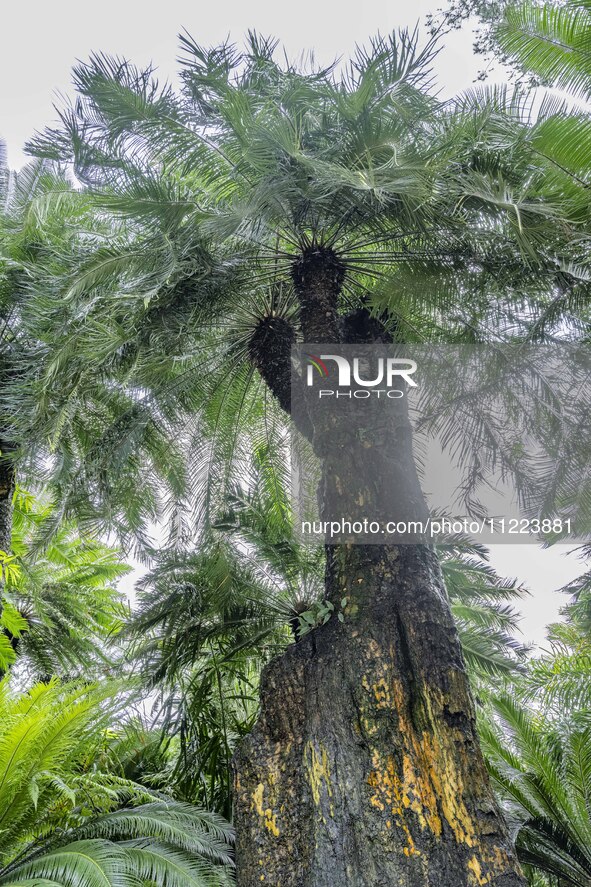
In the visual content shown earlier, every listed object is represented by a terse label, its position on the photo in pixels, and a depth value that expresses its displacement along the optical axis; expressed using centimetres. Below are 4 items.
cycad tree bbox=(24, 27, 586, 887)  461
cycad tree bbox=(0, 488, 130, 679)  1227
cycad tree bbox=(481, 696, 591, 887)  714
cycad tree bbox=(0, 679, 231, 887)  518
